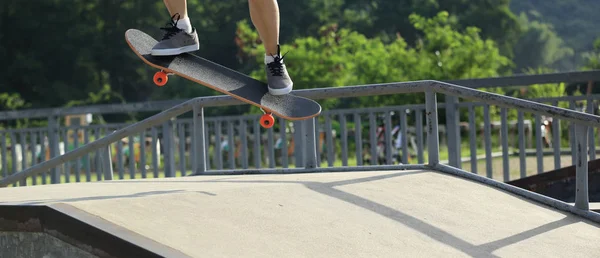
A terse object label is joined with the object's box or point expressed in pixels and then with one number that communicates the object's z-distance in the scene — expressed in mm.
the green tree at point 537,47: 118062
